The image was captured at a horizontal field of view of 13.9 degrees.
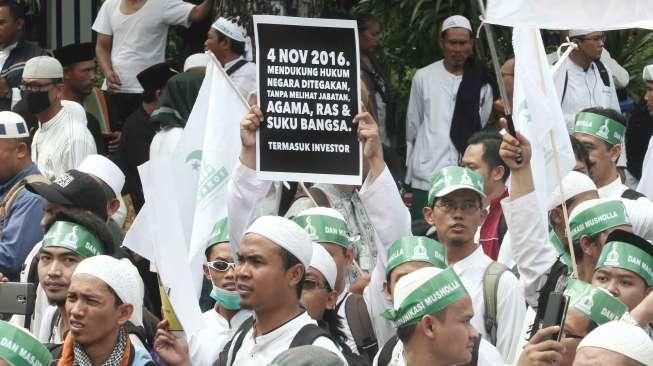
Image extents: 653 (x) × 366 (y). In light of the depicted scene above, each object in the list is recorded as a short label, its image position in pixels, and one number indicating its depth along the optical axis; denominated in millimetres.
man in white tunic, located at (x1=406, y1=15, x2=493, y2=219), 19006
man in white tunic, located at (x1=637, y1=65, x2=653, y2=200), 15440
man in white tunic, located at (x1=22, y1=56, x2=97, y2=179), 17549
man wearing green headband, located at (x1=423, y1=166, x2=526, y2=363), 12123
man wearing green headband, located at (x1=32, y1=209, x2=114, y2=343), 12906
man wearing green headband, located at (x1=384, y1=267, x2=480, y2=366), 10406
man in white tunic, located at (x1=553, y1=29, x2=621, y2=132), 17723
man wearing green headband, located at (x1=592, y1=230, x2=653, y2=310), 11928
